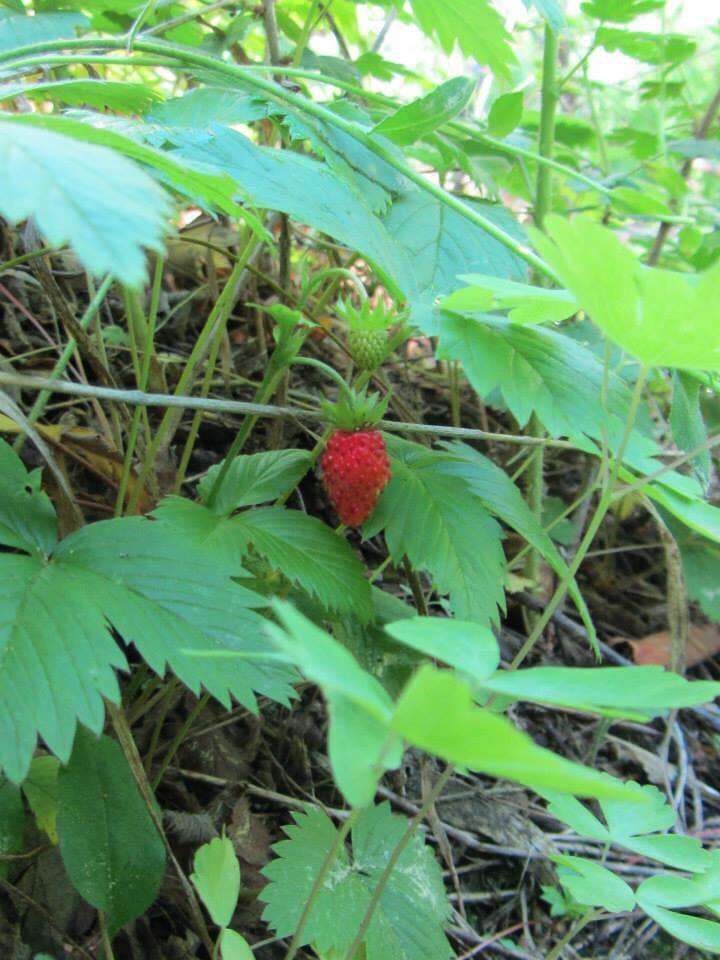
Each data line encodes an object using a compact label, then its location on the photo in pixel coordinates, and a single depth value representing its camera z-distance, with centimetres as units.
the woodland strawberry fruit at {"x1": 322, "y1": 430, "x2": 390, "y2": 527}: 17
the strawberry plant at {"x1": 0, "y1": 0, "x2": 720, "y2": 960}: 13
